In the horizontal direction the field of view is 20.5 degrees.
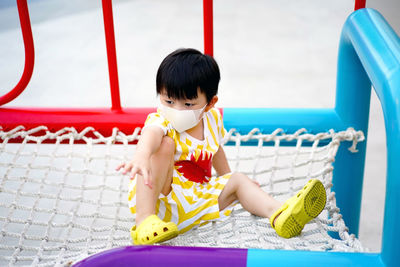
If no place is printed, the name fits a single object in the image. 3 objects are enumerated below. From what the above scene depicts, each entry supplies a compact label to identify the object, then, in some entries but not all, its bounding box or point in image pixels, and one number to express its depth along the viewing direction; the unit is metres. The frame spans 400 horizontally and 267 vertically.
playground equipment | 2.51
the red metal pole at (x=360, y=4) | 2.78
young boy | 2.42
